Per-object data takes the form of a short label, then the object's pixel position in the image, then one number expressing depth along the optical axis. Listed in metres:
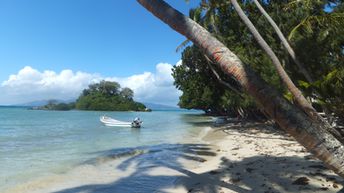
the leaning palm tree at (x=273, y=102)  3.36
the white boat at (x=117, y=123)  29.50
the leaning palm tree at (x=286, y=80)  5.43
